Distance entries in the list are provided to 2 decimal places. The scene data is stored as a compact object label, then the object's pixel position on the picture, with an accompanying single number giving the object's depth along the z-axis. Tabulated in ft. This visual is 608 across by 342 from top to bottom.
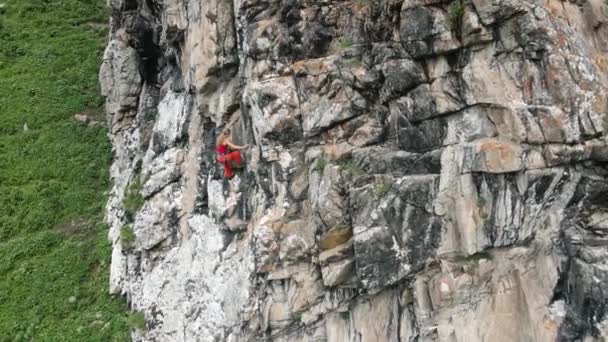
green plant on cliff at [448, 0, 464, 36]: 36.29
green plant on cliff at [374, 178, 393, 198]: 36.37
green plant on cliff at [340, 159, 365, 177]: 38.91
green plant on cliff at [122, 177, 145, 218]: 62.75
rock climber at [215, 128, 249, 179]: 48.57
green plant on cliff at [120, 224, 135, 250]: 61.05
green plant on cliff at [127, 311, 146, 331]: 55.71
